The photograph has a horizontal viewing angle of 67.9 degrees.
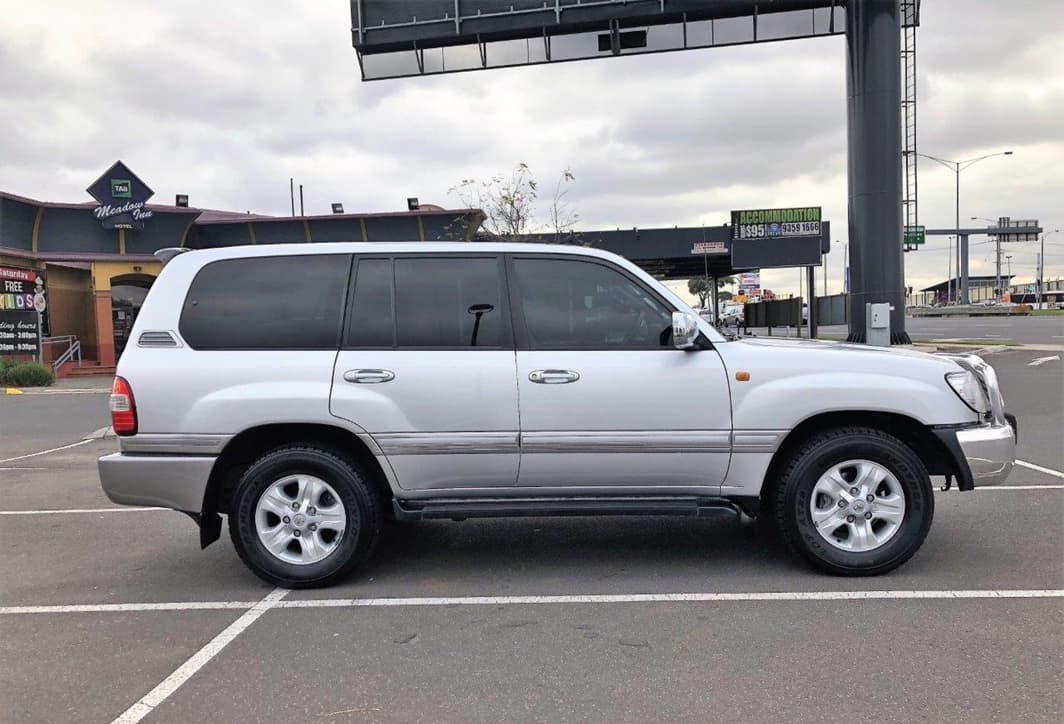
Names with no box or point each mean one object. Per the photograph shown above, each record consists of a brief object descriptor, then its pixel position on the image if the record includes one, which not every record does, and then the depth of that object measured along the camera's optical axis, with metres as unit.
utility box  18.84
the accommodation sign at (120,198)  26.30
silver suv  4.57
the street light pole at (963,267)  74.25
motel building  24.56
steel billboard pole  19.34
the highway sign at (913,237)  29.07
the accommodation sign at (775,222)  32.19
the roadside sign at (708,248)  38.03
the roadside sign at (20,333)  23.14
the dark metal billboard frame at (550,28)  18.39
